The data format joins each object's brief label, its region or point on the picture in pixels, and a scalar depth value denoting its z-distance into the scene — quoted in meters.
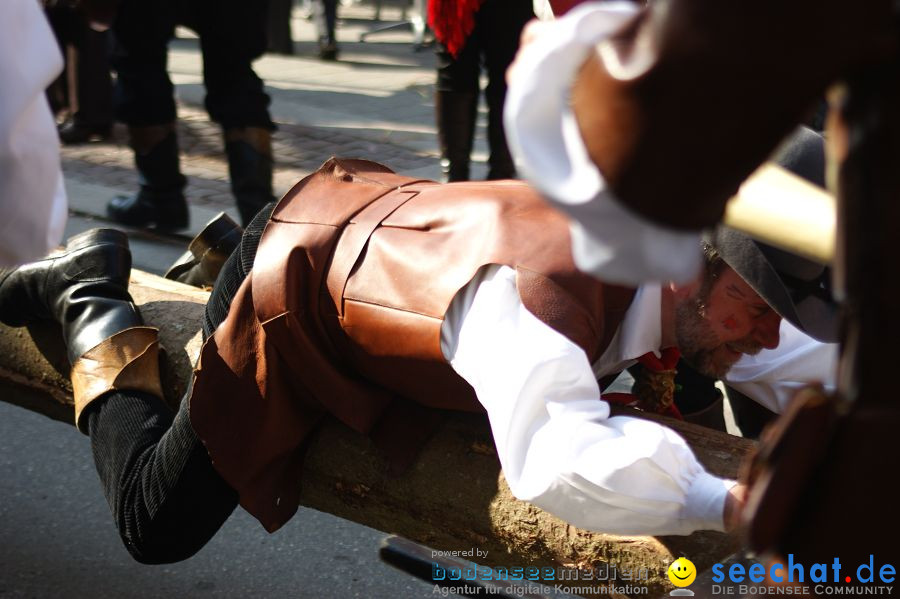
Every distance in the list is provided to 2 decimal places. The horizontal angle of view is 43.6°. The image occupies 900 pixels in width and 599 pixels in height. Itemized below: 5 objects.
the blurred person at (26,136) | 1.35
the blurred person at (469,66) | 3.93
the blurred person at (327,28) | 9.10
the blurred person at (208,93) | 3.92
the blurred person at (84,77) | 5.77
